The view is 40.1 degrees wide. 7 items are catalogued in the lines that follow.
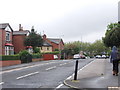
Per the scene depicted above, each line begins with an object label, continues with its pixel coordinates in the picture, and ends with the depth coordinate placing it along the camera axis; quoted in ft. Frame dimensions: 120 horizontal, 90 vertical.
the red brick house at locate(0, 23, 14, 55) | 96.56
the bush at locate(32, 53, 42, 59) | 93.96
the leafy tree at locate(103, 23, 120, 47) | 66.75
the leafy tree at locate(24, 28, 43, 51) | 108.70
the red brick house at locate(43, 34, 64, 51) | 182.86
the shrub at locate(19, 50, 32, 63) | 82.14
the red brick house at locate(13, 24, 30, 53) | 117.76
